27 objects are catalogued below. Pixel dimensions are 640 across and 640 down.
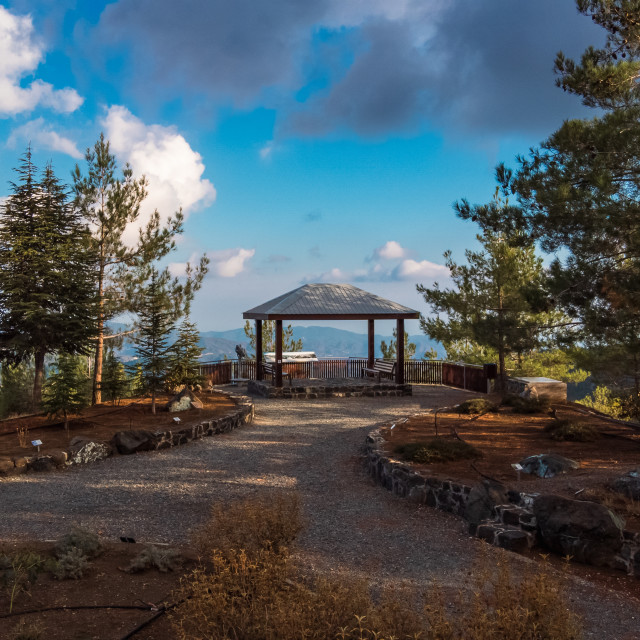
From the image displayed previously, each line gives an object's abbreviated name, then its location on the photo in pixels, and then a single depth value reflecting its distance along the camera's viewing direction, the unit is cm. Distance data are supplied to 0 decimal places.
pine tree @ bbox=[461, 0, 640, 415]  1027
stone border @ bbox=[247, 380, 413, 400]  1900
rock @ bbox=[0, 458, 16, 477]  923
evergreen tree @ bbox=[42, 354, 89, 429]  1146
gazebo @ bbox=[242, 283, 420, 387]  1981
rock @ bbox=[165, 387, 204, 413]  1383
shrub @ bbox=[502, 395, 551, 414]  1344
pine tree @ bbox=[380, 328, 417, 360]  3388
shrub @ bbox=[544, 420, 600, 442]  1029
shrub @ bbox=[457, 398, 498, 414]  1357
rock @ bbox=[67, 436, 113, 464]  1005
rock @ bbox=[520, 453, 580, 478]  797
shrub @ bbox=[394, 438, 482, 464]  884
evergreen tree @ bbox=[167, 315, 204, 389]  1594
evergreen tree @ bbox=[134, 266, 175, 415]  1323
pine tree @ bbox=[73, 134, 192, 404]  1622
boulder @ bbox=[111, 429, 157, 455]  1080
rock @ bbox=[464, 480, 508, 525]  672
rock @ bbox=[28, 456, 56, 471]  950
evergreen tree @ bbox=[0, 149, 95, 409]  1401
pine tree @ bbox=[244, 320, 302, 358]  3631
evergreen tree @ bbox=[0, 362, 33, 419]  2128
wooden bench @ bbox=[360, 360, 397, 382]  2060
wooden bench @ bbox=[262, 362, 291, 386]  2020
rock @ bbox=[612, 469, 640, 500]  684
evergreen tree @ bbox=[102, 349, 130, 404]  1399
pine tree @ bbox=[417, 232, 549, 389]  2109
